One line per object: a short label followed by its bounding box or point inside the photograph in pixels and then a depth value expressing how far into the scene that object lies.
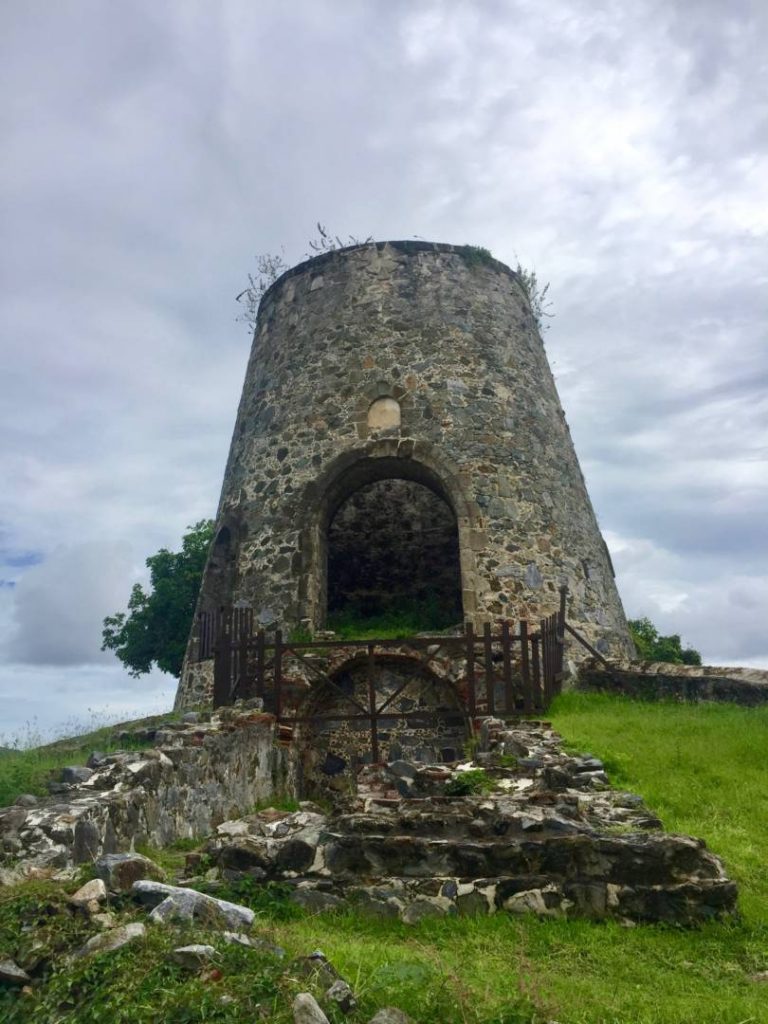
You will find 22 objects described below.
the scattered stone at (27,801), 5.98
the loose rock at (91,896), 3.91
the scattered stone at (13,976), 3.44
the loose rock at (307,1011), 2.96
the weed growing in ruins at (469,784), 6.67
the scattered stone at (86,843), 5.46
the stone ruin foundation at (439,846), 4.95
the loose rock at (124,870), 4.25
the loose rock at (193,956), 3.31
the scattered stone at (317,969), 3.29
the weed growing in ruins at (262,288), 16.06
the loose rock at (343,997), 3.16
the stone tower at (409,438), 12.83
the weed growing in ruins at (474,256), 14.95
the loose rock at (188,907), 3.77
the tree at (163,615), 21.17
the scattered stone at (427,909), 5.04
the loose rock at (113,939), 3.45
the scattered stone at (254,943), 3.50
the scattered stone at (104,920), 3.74
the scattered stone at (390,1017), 3.05
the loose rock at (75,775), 6.66
